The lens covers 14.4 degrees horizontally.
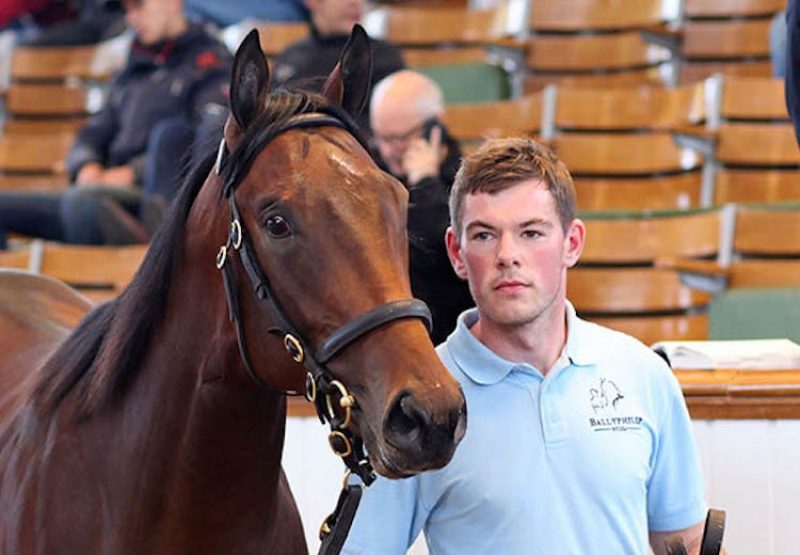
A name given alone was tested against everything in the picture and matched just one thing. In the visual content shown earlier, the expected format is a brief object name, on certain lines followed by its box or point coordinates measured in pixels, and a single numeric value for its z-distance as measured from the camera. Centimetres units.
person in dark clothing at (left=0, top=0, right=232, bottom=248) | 1223
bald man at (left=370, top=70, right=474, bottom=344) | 792
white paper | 640
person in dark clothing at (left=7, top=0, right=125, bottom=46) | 1764
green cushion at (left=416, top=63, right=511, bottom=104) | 1480
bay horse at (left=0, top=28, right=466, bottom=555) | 415
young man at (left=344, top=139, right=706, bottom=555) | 456
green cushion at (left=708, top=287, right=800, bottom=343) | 816
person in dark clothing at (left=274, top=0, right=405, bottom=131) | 1242
